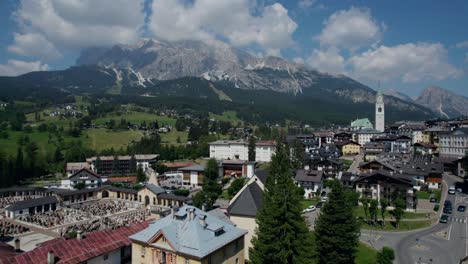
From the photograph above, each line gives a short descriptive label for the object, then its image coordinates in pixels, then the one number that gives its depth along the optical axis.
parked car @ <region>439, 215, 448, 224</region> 49.46
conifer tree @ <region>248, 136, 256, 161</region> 112.65
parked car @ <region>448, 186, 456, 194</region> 62.99
